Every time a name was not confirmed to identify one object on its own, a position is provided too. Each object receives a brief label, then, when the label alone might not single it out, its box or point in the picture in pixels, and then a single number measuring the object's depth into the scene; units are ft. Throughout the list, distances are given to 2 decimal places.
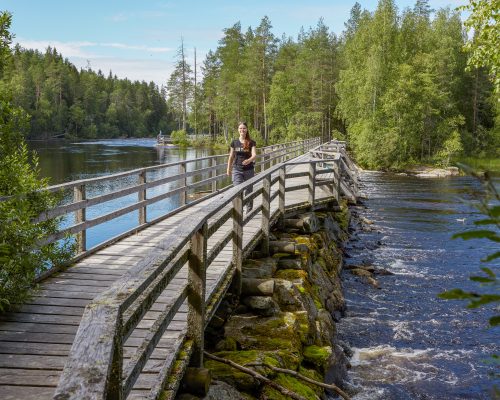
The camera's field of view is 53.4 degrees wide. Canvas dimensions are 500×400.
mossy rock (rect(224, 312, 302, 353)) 19.31
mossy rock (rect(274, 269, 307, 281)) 27.39
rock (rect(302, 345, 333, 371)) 21.27
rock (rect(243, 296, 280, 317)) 21.77
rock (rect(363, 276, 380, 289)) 41.34
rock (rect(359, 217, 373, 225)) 67.87
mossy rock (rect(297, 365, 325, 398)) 19.48
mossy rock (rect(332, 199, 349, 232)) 56.75
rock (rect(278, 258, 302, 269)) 28.94
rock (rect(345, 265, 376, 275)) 45.25
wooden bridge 6.49
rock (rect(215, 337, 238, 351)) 18.35
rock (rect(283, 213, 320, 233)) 37.45
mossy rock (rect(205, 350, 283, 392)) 15.66
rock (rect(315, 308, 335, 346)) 24.40
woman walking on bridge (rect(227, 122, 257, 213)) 33.09
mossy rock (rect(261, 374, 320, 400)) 16.08
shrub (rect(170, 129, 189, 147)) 258.80
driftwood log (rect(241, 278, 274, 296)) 22.85
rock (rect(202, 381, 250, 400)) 13.70
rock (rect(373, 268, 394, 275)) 45.08
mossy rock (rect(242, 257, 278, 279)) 24.99
